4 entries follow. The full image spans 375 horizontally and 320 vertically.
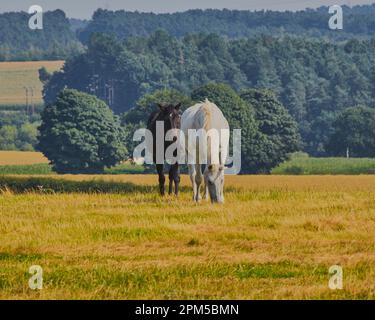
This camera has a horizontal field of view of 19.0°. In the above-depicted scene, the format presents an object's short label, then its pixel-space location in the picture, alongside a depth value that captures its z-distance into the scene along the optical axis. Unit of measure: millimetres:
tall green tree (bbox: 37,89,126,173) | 120000
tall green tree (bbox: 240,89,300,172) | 125512
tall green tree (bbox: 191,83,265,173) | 112688
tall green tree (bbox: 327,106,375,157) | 147625
